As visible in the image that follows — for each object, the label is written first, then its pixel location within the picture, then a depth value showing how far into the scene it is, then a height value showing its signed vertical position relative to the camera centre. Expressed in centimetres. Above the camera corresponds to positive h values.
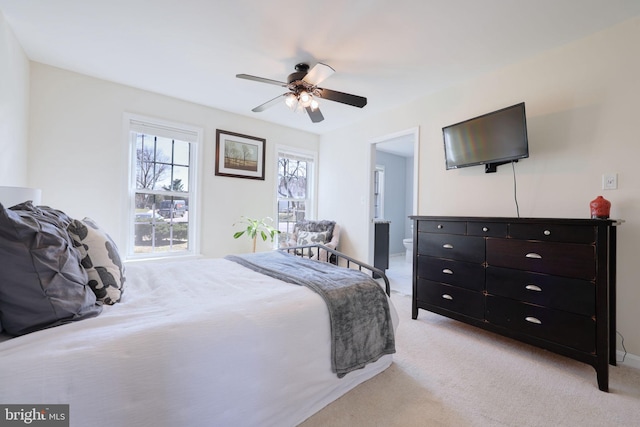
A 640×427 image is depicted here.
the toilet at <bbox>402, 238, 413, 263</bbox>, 528 -68
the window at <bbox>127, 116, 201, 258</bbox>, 329 +32
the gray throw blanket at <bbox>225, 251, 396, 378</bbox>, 149 -57
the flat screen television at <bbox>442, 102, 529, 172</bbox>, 226 +74
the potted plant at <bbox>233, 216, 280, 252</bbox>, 393 -22
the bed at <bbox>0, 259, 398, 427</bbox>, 84 -54
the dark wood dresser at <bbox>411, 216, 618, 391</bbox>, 170 -46
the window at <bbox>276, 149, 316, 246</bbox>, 459 +49
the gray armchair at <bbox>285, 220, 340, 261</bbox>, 420 -29
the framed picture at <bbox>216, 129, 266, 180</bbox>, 385 +90
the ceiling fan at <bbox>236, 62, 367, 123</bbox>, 230 +115
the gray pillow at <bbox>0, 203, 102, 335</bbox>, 92 -25
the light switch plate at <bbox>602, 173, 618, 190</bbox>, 203 +30
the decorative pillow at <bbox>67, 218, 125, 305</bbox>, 128 -25
